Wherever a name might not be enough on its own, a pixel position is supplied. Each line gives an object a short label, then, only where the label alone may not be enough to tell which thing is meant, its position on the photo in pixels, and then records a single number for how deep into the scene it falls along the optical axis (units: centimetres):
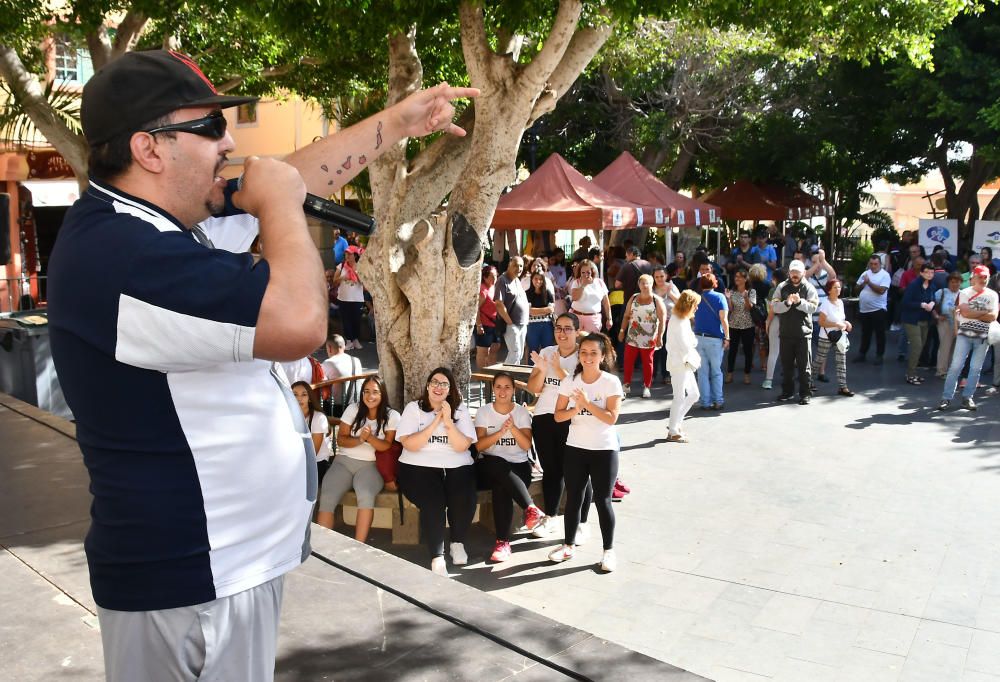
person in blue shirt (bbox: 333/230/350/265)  1934
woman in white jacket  1055
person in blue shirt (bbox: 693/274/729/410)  1192
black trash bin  981
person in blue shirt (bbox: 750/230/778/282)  1828
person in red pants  1212
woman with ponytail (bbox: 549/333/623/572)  720
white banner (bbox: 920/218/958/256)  1818
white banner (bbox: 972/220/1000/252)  1697
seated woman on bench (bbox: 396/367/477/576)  737
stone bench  776
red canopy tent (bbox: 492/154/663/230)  1405
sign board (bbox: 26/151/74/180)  2042
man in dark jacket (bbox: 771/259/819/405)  1223
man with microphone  152
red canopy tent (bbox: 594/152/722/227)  1605
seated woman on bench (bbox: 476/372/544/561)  768
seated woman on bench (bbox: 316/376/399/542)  770
